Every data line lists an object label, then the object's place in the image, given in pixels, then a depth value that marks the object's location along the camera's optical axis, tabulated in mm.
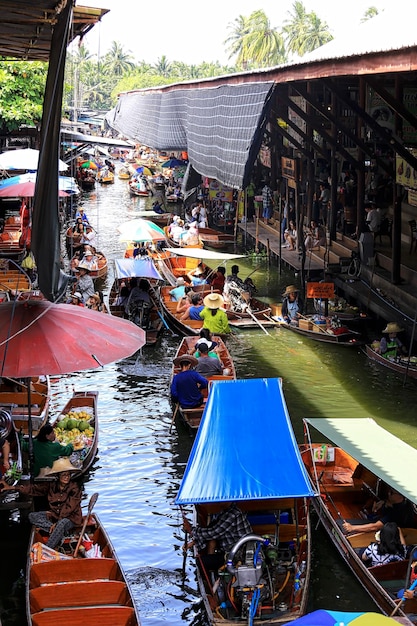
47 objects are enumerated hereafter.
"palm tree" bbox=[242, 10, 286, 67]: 80125
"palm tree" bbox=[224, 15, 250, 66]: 84838
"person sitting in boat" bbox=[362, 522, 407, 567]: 9102
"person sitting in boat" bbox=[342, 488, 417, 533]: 9555
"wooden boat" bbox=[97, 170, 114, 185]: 51438
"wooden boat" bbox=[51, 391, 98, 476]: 12273
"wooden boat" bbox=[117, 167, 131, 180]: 55356
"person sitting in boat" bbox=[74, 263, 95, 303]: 19953
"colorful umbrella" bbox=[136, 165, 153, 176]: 50188
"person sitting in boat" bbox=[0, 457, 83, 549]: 9664
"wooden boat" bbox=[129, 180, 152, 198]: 45250
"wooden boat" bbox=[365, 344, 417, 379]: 16141
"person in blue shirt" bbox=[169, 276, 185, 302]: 20500
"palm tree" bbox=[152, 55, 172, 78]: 121512
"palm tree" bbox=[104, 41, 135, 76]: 125188
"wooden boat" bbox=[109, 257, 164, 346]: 18703
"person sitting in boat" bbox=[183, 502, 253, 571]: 8773
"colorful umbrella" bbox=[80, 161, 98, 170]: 48406
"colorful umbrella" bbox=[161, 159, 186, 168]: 42750
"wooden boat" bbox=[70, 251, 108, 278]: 23844
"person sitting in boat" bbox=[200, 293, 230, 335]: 17672
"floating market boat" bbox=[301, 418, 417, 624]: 8953
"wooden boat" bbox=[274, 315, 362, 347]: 18625
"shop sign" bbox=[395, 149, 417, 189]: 17988
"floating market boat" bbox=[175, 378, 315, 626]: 8289
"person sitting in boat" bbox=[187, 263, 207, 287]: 21859
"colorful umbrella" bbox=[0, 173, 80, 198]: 21281
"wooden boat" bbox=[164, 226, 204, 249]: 27172
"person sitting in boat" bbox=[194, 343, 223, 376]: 14492
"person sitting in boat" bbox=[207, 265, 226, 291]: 21281
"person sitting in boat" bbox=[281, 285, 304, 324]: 19922
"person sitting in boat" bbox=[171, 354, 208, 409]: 13633
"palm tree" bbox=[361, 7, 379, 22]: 69731
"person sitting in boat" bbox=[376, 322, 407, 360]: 16766
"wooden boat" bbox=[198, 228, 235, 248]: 29406
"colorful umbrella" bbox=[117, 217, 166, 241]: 22203
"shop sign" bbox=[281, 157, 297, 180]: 25258
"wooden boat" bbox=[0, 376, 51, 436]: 12789
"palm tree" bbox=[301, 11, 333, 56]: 80562
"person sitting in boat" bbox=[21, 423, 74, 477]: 10766
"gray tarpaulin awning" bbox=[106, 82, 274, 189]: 20203
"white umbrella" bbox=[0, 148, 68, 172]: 23188
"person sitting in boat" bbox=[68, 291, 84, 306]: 18859
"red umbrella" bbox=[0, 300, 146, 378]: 8656
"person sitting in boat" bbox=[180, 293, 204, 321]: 18766
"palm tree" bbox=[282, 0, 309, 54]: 82000
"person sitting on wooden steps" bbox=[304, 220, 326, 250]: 25047
